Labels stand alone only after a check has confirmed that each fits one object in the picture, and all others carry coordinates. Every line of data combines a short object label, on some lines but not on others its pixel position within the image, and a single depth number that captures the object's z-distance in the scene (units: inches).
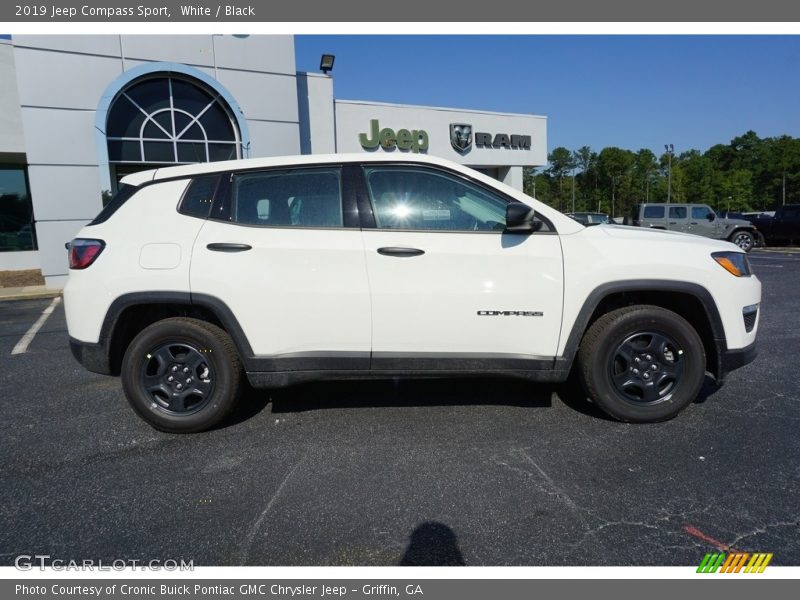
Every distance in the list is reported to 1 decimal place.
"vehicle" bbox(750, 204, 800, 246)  812.6
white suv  132.3
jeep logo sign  730.2
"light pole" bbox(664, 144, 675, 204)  2829.2
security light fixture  642.2
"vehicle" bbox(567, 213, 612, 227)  958.8
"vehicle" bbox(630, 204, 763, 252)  767.7
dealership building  465.4
